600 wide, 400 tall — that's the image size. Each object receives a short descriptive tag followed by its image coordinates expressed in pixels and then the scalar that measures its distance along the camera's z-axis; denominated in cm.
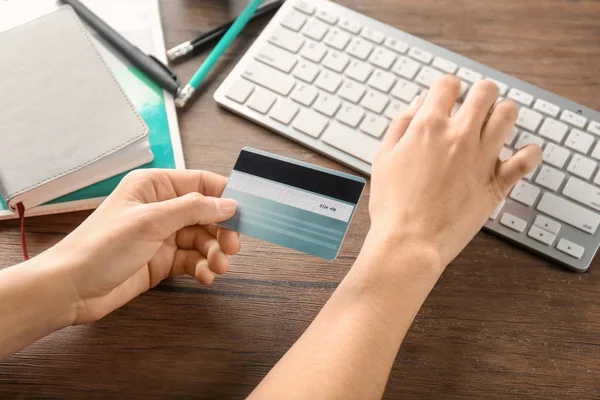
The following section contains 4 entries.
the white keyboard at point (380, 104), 59
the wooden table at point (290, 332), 52
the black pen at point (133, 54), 69
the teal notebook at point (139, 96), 61
